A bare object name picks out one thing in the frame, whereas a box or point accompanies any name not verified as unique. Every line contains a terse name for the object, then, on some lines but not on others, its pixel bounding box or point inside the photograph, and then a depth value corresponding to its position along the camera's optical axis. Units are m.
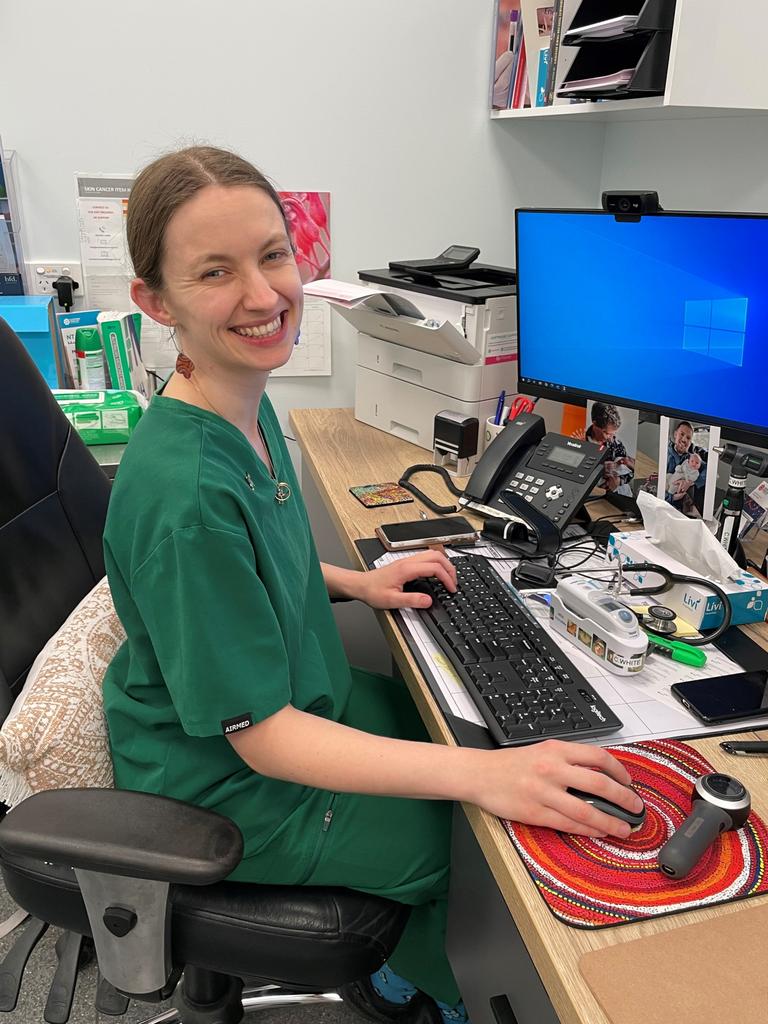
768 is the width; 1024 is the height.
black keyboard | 0.82
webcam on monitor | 1.25
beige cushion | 0.84
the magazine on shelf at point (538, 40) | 1.77
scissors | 1.62
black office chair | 0.75
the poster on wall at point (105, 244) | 1.92
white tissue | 1.06
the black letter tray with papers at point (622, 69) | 1.41
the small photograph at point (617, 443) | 1.48
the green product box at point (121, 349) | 1.92
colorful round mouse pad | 0.62
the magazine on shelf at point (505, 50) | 1.94
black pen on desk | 0.81
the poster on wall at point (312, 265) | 2.05
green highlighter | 0.95
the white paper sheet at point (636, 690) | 0.84
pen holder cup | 1.61
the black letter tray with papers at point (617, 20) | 1.37
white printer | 1.60
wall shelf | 1.33
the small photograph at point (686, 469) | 1.31
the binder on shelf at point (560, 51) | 1.69
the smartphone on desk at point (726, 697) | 0.85
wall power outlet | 1.94
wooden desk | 0.57
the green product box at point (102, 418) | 1.70
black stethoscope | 0.99
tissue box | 1.01
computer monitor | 1.17
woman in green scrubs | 0.76
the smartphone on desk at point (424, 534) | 1.28
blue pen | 1.65
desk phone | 1.34
